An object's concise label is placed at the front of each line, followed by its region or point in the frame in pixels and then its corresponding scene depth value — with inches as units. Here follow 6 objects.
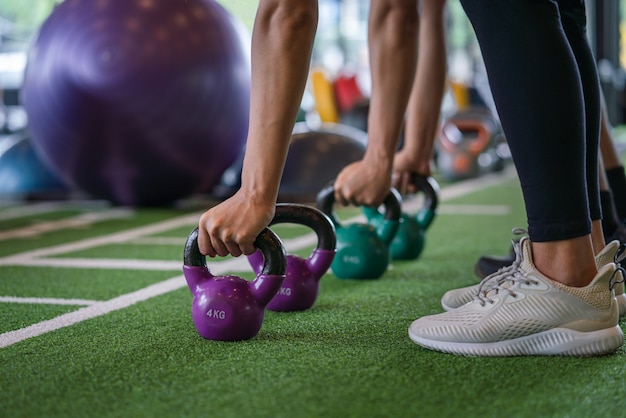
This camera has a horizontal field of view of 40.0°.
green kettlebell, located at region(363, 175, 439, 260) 124.1
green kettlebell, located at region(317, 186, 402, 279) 109.0
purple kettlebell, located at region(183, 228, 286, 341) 75.7
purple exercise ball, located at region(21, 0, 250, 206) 180.4
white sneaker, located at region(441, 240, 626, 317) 74.9
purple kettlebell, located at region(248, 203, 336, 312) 88.0
